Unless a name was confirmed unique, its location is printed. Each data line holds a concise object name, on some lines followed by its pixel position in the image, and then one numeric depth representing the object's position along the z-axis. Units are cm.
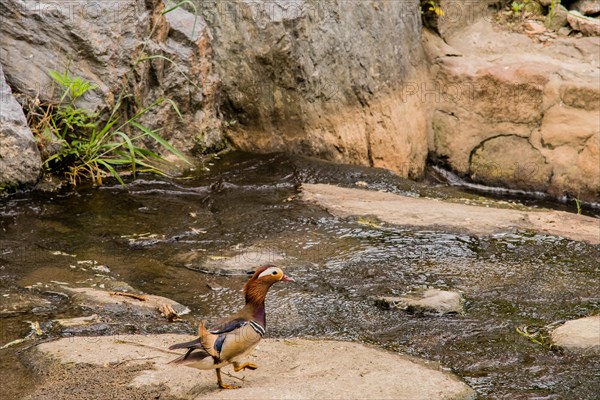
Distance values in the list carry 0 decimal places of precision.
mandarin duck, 676
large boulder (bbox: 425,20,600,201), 1623
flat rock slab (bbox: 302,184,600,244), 1190
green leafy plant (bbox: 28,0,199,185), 1273
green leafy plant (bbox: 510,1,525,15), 1853
